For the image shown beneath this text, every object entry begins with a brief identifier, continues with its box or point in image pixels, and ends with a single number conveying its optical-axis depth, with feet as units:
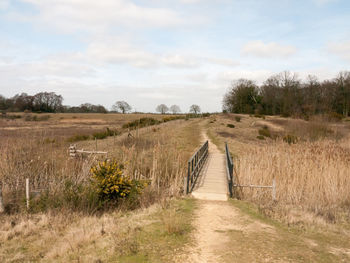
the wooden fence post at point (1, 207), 27.34
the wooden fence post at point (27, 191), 27.68
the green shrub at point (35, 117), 224.14
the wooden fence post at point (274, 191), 35.27
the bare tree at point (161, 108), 359.17
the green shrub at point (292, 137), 81.86
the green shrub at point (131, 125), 134.56
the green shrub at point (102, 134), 114.35
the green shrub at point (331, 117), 90.19
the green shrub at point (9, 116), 215.67
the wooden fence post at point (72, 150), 53.80
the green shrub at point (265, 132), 121.63
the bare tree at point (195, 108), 331.02
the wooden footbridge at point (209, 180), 33.45
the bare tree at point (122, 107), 354.95
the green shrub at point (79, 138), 107.43
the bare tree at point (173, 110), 380.78
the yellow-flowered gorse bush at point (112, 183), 28.86
